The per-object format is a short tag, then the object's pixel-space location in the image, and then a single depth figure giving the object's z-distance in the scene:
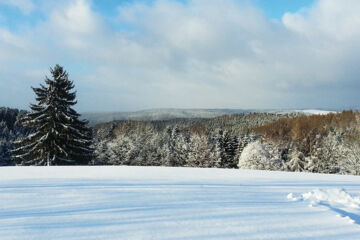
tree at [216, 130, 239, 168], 38.24
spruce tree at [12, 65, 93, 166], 17.70
